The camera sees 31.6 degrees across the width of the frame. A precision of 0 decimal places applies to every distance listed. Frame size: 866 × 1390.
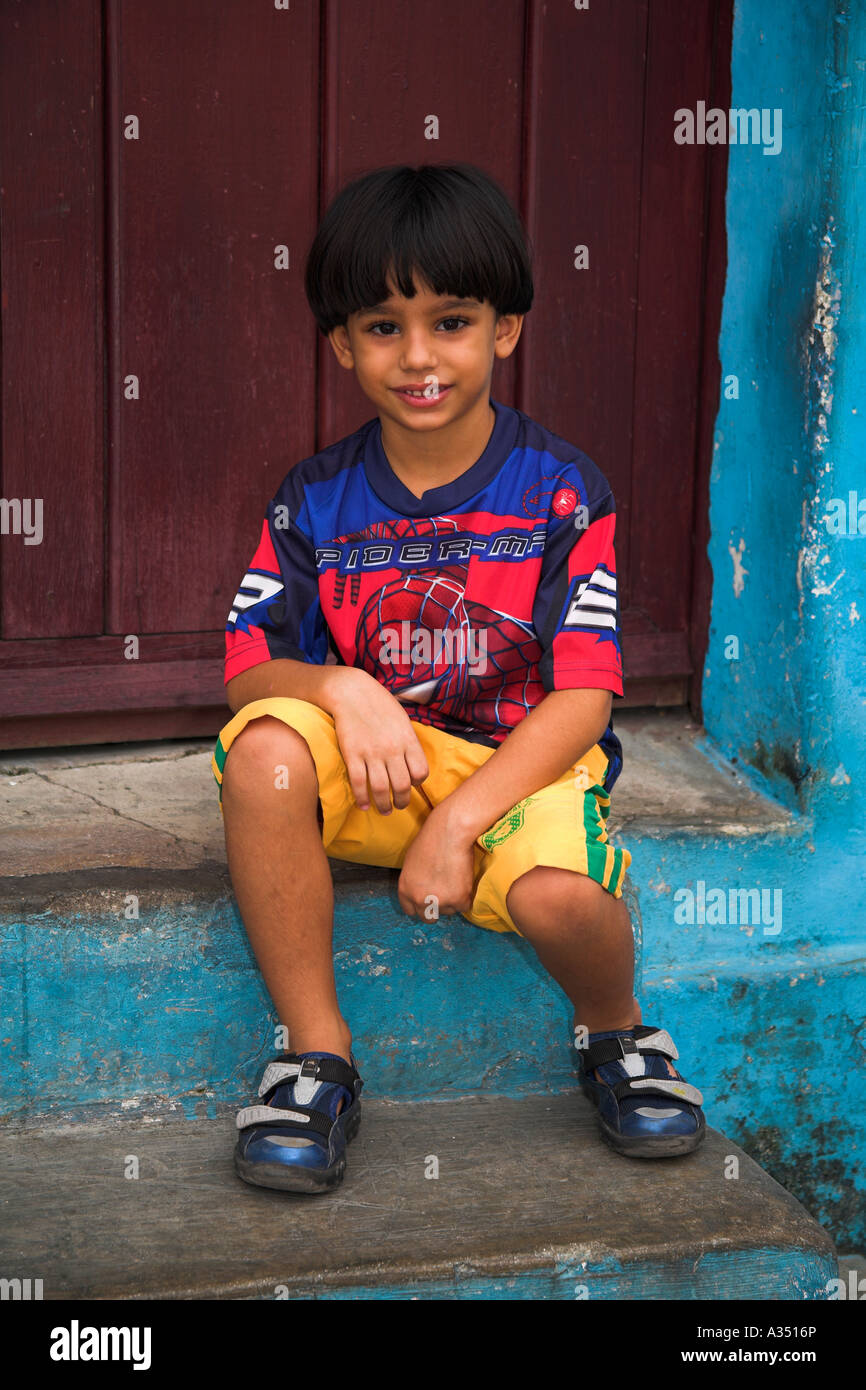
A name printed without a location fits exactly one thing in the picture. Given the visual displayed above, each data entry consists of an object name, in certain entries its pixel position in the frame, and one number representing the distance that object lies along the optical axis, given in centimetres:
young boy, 199
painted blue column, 252
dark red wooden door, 252
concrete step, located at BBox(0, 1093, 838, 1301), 182
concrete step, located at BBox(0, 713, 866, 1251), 217
